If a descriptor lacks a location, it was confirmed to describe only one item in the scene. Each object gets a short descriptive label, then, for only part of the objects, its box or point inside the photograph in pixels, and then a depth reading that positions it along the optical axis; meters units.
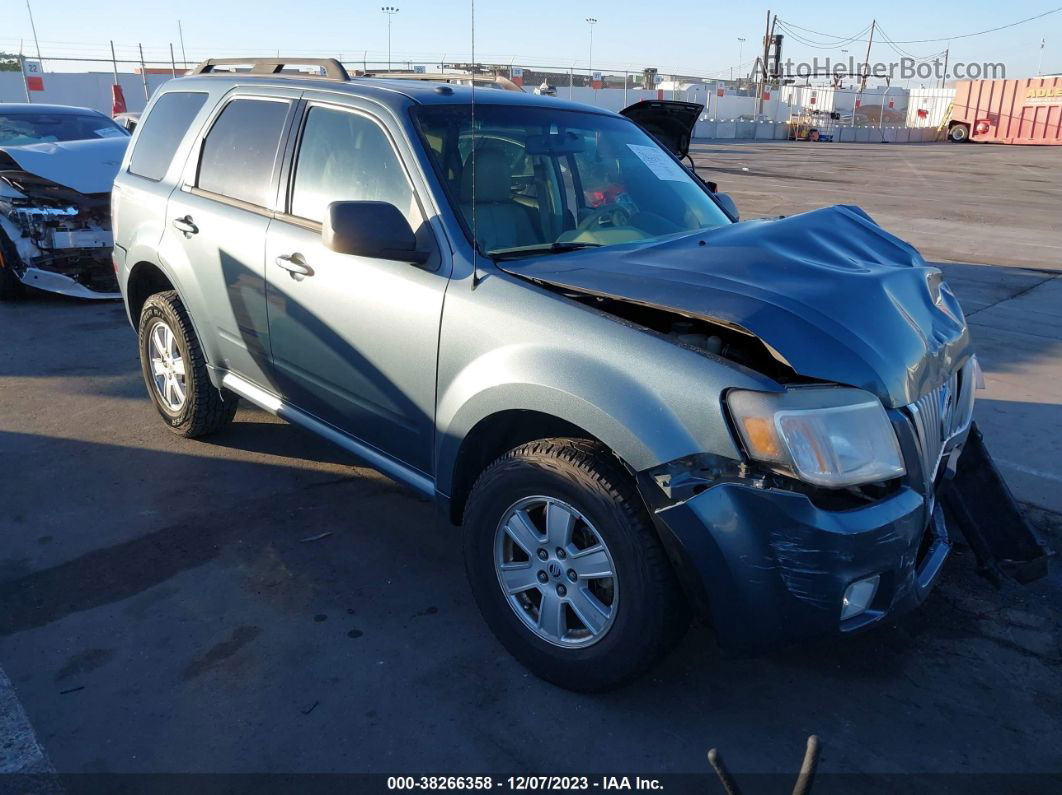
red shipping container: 46.66
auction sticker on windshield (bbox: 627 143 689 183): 4.02
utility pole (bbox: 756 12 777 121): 73.38
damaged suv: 2.37
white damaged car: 7.46
